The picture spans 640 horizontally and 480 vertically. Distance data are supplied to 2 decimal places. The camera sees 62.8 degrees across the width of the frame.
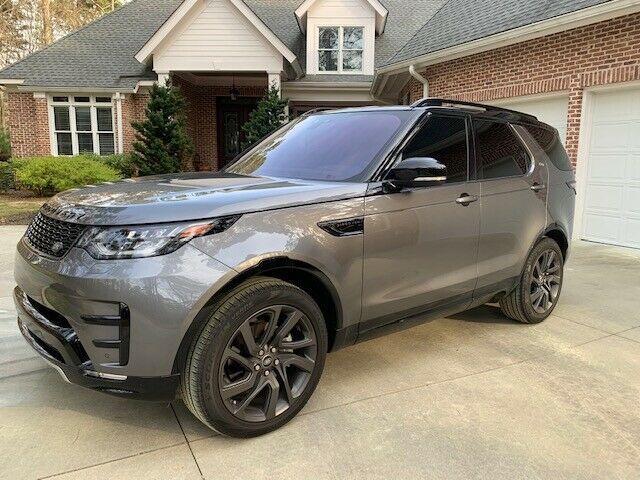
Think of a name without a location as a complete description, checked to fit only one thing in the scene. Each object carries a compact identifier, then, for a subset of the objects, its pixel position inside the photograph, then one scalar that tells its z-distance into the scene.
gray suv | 2.35
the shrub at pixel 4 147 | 22.52
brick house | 8.06
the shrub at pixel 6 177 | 15.03
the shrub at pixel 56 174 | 13.62
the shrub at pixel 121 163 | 15.50
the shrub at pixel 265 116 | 15.04
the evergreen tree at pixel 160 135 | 14.23
